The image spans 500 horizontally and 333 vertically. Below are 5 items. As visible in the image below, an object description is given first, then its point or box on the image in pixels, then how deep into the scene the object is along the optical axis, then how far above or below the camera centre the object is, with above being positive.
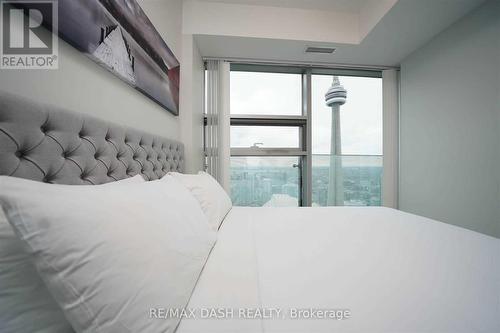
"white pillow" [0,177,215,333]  0.33 -0.18
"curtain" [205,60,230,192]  2.40 +0.58
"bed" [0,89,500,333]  0.47 -0.37
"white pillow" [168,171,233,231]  1.07 -0.19
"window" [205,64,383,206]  2.61 +0.42
